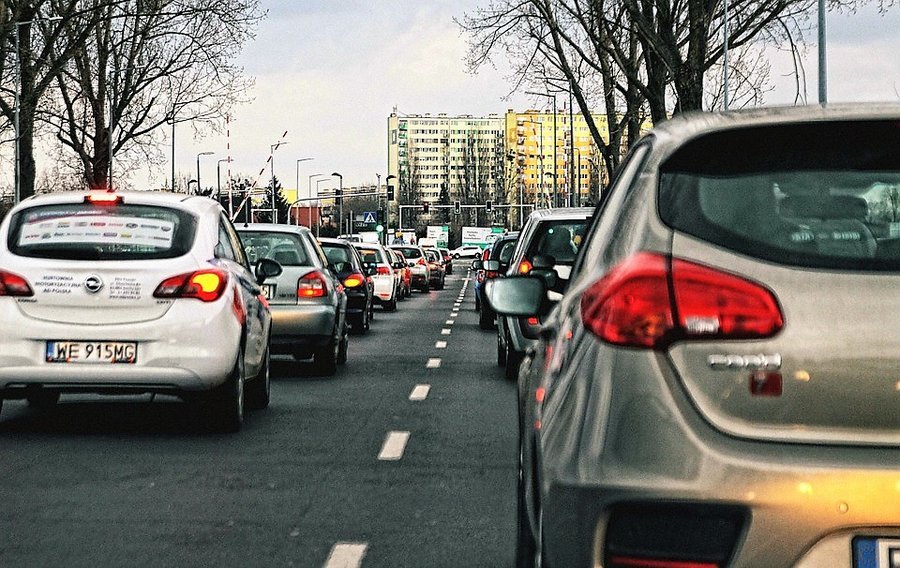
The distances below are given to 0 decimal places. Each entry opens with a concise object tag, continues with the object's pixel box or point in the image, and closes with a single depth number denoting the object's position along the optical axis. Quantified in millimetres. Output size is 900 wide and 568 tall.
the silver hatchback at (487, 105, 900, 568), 3178
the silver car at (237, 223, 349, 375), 16047
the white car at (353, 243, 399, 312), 33969
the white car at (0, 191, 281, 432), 9938
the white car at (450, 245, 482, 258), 141125
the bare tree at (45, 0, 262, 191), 49906
